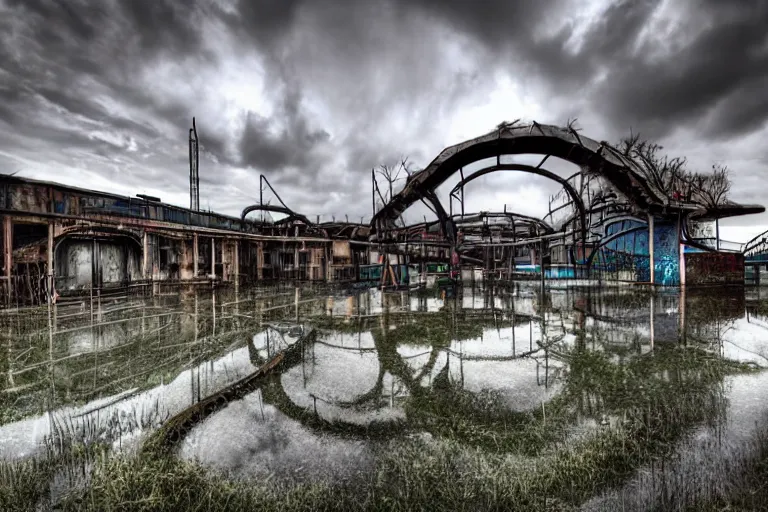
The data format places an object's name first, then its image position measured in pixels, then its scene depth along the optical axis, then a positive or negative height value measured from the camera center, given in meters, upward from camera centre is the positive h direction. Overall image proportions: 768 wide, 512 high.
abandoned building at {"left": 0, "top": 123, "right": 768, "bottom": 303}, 9.86 +1.09
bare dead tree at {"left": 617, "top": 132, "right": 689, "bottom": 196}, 28.88 +8.60
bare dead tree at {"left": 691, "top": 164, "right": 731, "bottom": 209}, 30.36 +6.78
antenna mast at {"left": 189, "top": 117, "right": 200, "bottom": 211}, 30.70 +9.20
